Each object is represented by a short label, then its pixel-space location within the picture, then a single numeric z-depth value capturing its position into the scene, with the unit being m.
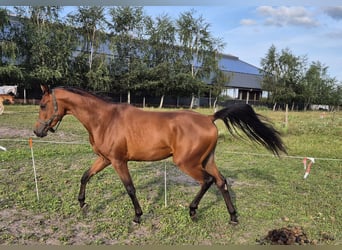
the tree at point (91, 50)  25.44
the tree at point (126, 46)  27.92
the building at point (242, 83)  42.08
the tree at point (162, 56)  29.42
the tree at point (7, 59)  20.87
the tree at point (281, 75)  41.41
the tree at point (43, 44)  23.02
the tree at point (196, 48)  31.27
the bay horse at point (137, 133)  3.69
